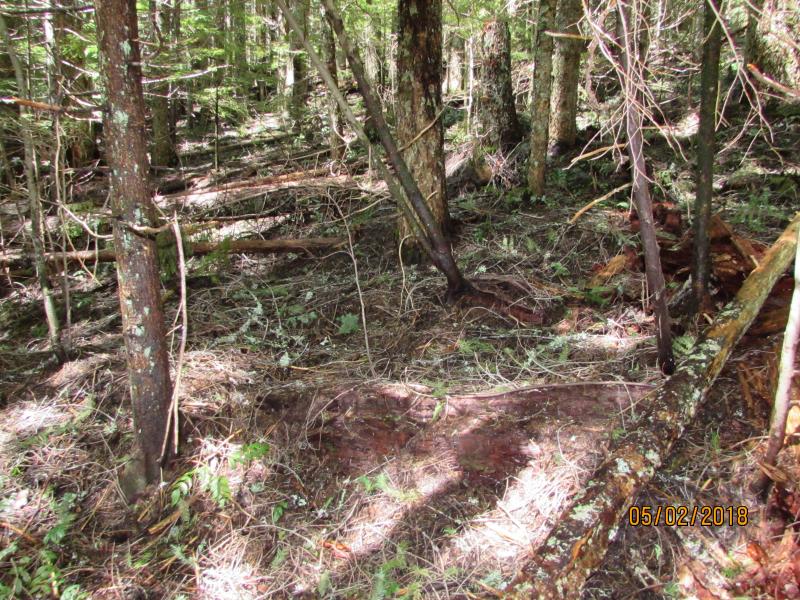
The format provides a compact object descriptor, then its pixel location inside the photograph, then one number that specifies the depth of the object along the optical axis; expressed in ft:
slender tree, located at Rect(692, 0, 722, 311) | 11.03
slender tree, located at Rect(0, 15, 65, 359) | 14.20
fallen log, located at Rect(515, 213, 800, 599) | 6.97
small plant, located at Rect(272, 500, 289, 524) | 9.98
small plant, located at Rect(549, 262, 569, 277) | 15.58
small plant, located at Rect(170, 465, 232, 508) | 10.32
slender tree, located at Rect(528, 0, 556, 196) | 19.17
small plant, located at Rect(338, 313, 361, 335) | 14.52
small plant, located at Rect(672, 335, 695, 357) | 11.09
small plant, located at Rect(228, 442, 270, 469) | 10.83
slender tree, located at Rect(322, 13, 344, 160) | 29.07
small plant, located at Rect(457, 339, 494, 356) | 12.76
